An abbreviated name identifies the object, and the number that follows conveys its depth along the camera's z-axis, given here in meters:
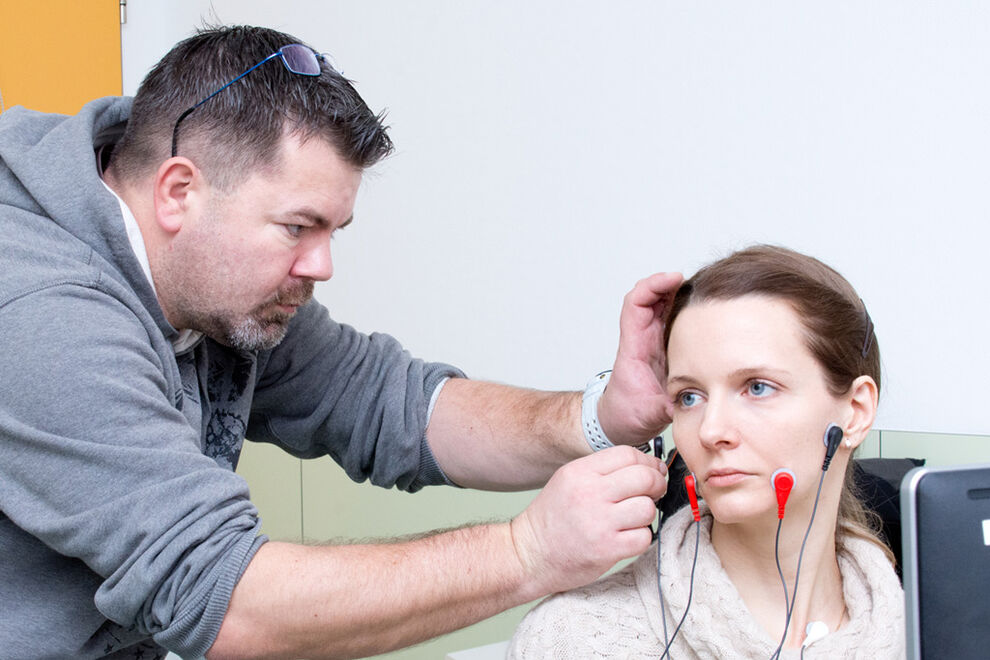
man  1.17
